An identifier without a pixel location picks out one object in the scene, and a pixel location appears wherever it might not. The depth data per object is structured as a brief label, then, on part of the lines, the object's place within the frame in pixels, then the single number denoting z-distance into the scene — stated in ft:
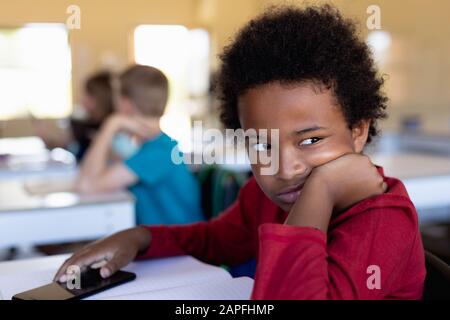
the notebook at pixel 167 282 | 2.56
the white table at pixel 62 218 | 5.69
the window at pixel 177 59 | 18.72
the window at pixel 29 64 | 15.65
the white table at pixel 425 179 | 6.70
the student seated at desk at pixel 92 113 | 9.91
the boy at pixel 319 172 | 2.04
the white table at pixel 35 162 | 9.22
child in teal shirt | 6.42
